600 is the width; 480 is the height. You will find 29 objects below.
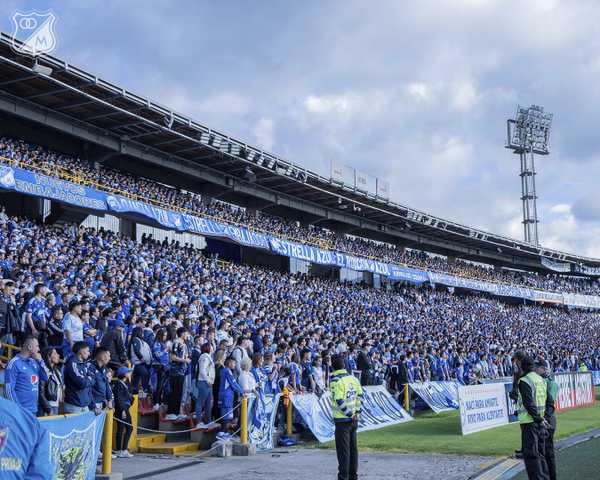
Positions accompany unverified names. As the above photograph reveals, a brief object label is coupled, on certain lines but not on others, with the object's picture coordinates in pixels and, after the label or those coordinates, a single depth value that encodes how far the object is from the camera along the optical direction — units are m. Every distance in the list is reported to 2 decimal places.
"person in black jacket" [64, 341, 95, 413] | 8.89
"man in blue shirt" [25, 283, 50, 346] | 12.31
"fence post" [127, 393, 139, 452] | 11.19
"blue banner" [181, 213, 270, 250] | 32.31
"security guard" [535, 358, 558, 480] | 8.12
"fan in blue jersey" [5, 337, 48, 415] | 7.77
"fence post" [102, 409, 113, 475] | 8.33
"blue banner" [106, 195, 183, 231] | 28.22
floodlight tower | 75.50
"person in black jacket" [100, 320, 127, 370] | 11.72
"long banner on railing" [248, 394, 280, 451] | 11.87
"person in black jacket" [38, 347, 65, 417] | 8.37
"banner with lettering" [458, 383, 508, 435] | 13.73
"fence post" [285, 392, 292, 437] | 12.99
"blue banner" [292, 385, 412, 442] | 13.04
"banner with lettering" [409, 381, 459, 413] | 18.70
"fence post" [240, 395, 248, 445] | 11.48
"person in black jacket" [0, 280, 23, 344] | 12.16
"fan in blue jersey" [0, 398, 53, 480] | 4.39
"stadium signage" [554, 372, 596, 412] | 19.62
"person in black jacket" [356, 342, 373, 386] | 18.47
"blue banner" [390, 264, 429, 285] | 46.19
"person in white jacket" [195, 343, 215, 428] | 11.89
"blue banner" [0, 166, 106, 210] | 23.50
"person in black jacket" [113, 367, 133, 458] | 10.53
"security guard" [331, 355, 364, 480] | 8.19
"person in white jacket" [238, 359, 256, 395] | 11.87
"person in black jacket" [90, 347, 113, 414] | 9.16
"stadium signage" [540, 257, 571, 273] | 66.38
